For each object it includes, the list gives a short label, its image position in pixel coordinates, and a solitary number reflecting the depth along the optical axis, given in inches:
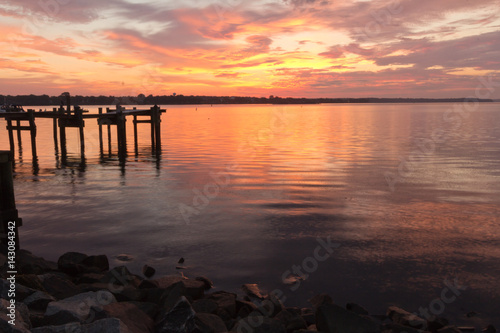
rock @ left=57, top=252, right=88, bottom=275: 336.8
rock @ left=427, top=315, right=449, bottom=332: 263.0
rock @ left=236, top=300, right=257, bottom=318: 274.8
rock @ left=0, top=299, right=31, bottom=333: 182.9
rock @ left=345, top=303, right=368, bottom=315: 280.3
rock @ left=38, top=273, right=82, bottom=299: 279.9
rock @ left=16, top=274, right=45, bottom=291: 269.7
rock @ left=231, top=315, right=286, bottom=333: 235.1
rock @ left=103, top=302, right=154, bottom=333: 222.1
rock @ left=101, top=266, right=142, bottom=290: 307.6
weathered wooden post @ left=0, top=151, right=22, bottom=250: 376.2
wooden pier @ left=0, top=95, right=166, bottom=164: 1215.8
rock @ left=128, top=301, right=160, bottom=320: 250.1
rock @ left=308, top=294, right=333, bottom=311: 298.0
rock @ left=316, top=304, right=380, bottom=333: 227.9
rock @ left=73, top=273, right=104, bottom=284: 320.5
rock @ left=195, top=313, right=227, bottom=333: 229.5
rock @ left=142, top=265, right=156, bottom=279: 351.3
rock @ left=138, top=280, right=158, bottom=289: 301.0
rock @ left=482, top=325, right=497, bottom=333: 261.1
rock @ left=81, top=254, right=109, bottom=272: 353.7
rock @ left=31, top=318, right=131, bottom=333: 193.8
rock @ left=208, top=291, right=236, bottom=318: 270.5
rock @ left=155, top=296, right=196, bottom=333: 222.7
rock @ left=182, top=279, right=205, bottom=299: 290.1
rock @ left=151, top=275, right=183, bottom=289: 304.7
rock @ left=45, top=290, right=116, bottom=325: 222.4
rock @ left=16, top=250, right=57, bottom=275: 321.7
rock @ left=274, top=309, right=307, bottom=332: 246.2
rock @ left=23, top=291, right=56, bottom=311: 247.0
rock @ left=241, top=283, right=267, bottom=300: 310.3
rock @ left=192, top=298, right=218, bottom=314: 258.1
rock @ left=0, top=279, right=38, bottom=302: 240.7
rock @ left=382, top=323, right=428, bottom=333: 239.3
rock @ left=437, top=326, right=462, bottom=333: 245.6
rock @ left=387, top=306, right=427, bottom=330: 262.7
